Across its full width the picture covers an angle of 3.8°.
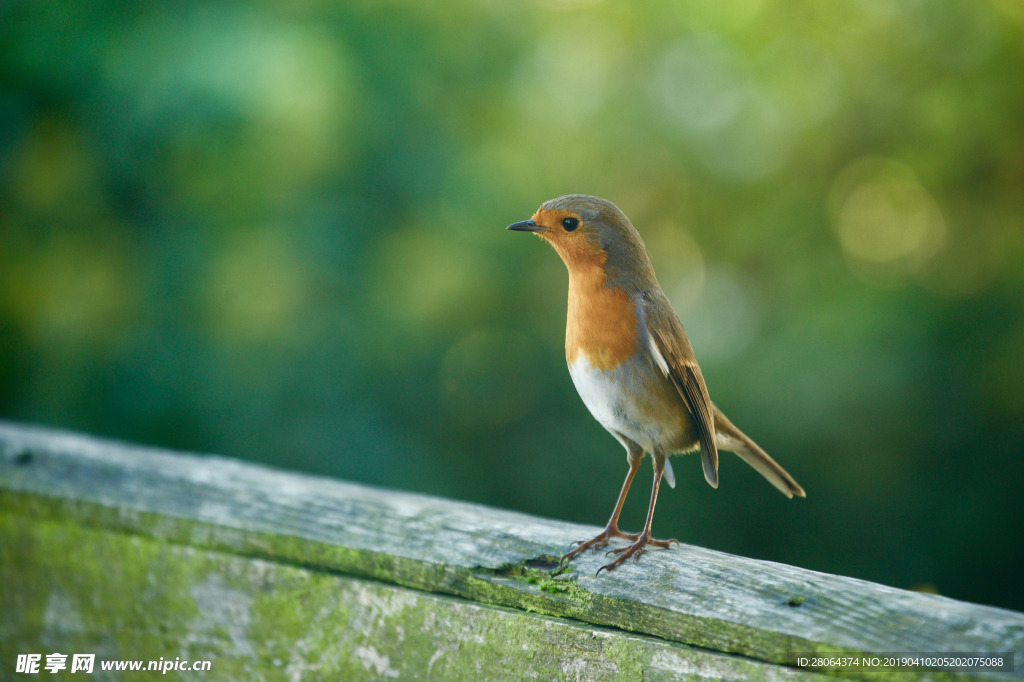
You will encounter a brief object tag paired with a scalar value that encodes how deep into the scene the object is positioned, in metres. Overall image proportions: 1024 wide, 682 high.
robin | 5.03
